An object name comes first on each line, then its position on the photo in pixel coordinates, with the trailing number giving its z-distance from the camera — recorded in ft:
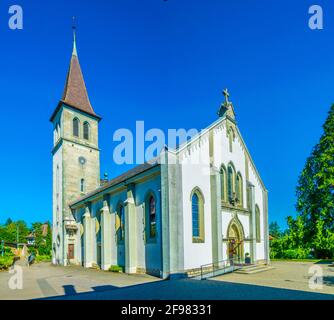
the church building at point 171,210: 62.59
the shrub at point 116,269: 76.13
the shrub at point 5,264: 88.89
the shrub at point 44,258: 151.54
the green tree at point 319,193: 98.68
